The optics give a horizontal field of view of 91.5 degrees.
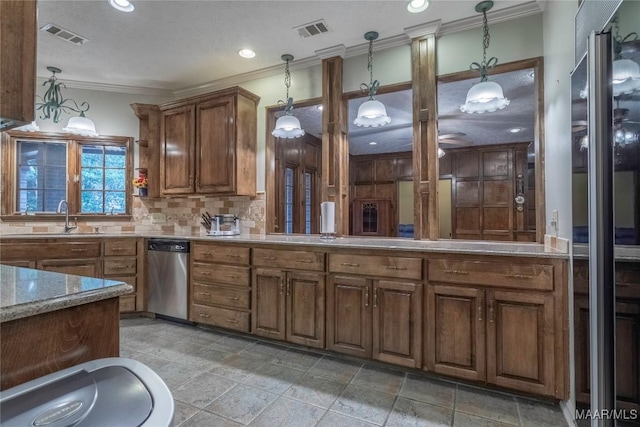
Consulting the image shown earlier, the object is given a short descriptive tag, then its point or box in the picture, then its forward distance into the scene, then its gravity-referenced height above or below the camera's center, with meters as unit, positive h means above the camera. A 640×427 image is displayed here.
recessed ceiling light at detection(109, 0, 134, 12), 2.40 +1.66
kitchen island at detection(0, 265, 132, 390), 0.70 -0.27
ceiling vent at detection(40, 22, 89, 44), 2.74 +1.67
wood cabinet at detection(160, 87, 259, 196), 3.32 +0.81
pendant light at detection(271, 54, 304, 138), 2.87 +0.82
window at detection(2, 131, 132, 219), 3.66 +0.53
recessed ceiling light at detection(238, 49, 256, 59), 3.10 +1.66
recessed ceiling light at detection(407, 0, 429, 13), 2.38 +1.64
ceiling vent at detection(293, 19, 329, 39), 2.66 +1.65
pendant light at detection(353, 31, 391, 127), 2.55 +0.84
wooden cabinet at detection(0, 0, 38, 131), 0.68 +0.35
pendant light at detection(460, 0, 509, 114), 2.16 +0.84
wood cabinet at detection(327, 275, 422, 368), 2.12 -0.74
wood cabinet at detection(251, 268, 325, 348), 2.45 -0.74
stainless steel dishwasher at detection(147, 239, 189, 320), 3.14 -0.63
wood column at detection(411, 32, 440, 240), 2.69 +0.65
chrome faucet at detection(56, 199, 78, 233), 3.70 +0.01
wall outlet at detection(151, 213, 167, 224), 4.10 -0.02
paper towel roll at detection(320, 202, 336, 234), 2.87 -0.01
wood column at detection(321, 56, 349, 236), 3.07 +0.75
